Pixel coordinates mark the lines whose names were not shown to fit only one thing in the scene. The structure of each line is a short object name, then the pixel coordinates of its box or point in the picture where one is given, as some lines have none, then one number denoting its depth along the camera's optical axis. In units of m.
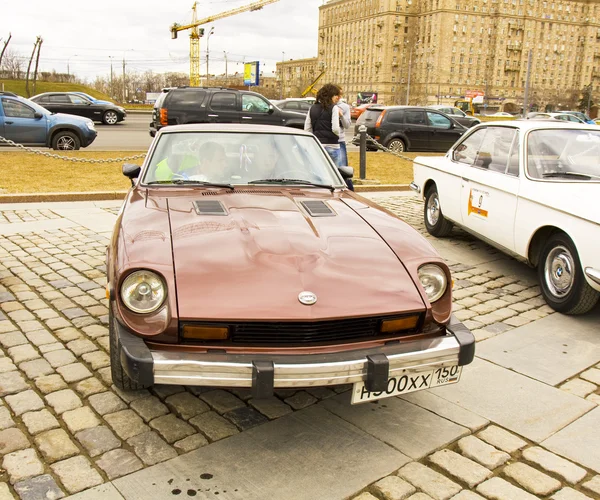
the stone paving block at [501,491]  2.76
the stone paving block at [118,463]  2.83
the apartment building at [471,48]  137.25
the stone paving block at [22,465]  2.78
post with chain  11.60
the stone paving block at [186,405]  3.43
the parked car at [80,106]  26.53
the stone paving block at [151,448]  2.97
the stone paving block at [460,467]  2.89
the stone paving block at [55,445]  2.95
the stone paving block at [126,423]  3.17
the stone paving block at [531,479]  2.83
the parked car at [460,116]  27.26
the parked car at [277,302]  2.80
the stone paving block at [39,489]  2.64
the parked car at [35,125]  15.18
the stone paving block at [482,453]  3.03
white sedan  4.99
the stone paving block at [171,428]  3.17
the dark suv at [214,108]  18.34
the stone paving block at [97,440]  3.01
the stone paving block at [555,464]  2.94
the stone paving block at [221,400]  3.51
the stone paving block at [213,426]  3.21
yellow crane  115.81
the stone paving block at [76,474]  2.72
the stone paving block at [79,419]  3.21
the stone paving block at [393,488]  2.74
